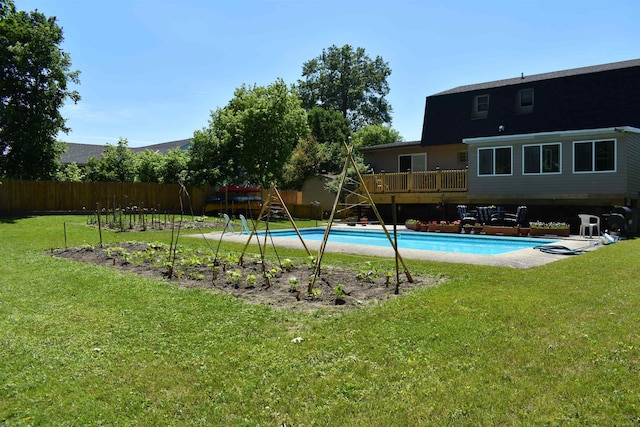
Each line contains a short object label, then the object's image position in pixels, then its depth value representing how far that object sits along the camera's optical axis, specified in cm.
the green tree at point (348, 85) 5222
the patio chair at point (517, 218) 1655
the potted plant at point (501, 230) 1602
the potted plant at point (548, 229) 1523
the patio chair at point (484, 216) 1742
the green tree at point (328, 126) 4188
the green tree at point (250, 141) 2712
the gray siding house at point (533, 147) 1689
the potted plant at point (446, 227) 1766
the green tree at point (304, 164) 3092
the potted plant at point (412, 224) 1862
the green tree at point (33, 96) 2327
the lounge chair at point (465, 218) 1764
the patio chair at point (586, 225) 1467
